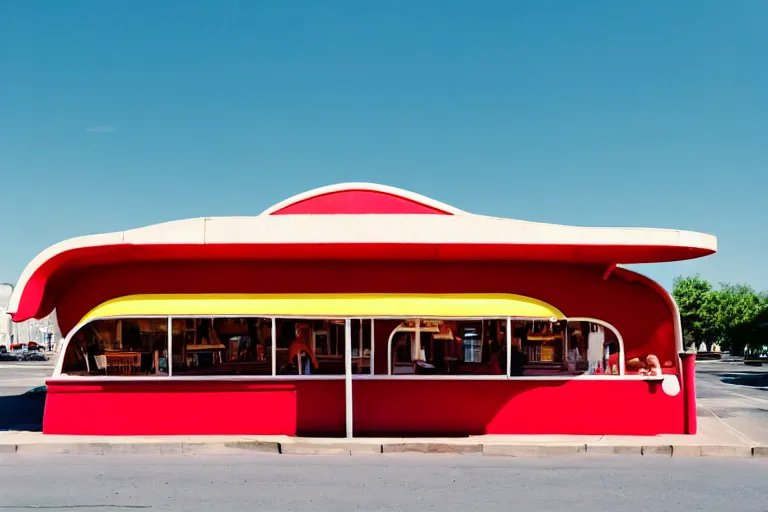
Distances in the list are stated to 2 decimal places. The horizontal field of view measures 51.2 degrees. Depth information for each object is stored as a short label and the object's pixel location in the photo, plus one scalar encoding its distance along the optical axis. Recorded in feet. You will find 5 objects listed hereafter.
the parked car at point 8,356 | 209.29
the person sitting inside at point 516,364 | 46.68
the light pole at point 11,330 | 278.99
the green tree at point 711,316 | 263.90
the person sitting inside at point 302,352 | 47.57
